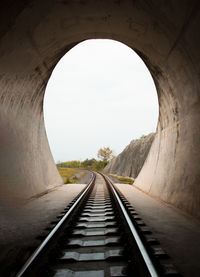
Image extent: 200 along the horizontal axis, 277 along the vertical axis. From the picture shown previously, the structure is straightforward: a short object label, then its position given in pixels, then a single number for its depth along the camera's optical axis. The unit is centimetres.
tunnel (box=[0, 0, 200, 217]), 451
